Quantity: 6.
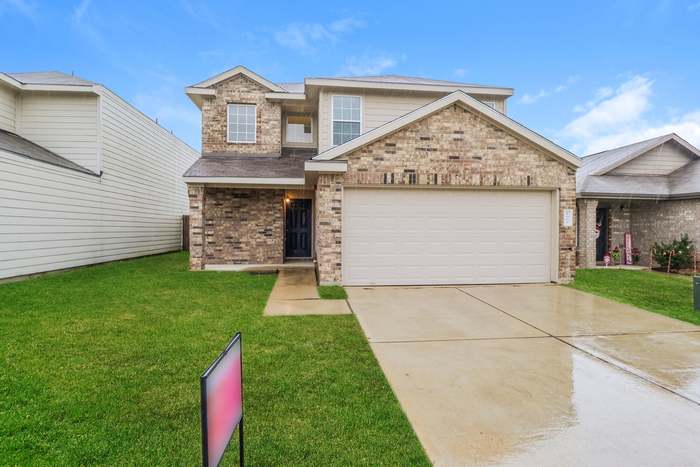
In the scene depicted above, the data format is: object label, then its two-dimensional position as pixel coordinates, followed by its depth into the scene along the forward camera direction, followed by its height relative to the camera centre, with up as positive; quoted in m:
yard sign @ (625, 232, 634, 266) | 13.13 -0.73
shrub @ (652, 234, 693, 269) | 11.24 -0.67
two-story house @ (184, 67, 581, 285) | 8.22 +0.75
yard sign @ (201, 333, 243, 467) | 1.43 -0.85
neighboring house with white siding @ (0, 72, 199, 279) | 8.77 +1.48
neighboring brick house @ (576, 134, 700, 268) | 11.79 +1.18
